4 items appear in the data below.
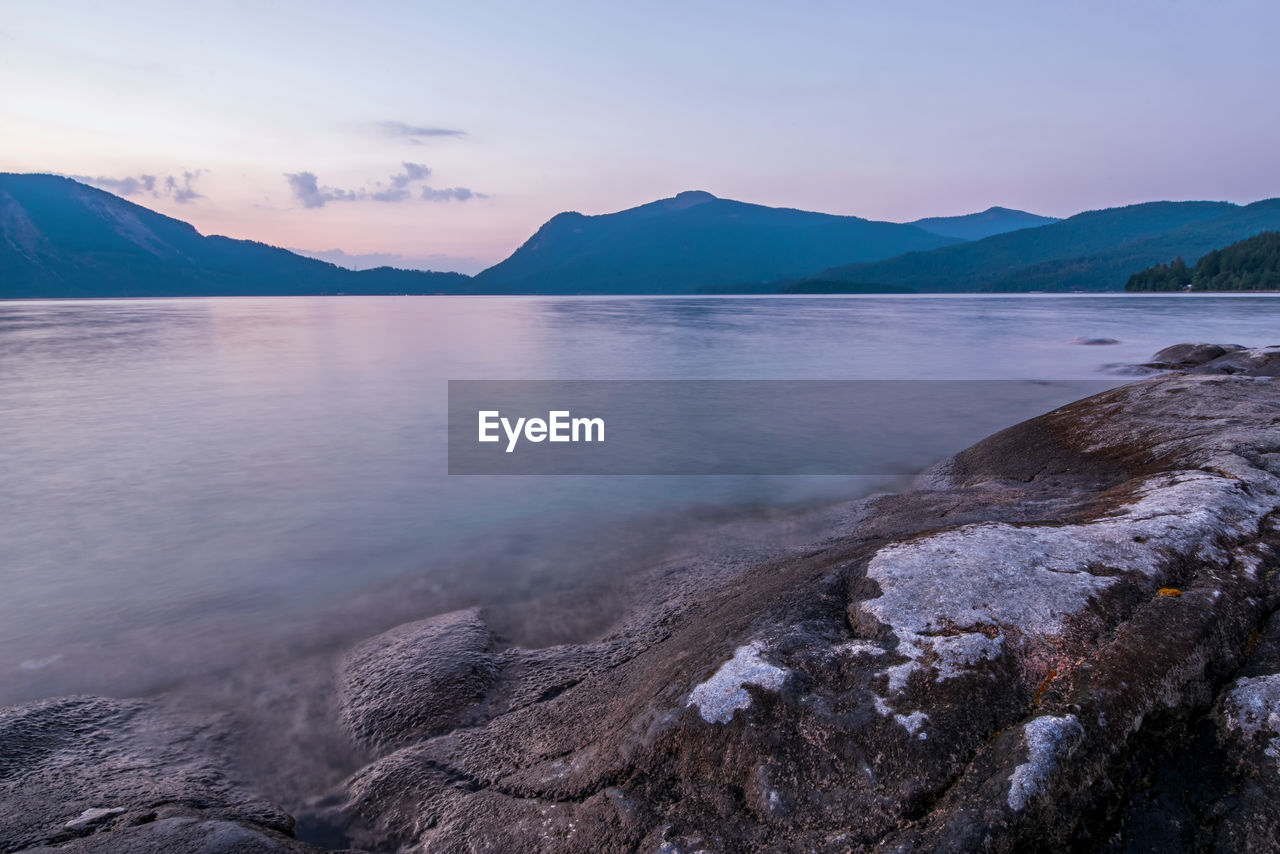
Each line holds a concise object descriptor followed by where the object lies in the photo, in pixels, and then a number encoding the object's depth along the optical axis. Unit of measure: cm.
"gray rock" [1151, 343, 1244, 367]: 2102
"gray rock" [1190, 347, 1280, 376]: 1598
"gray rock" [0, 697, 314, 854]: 337
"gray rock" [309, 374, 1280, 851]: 306
